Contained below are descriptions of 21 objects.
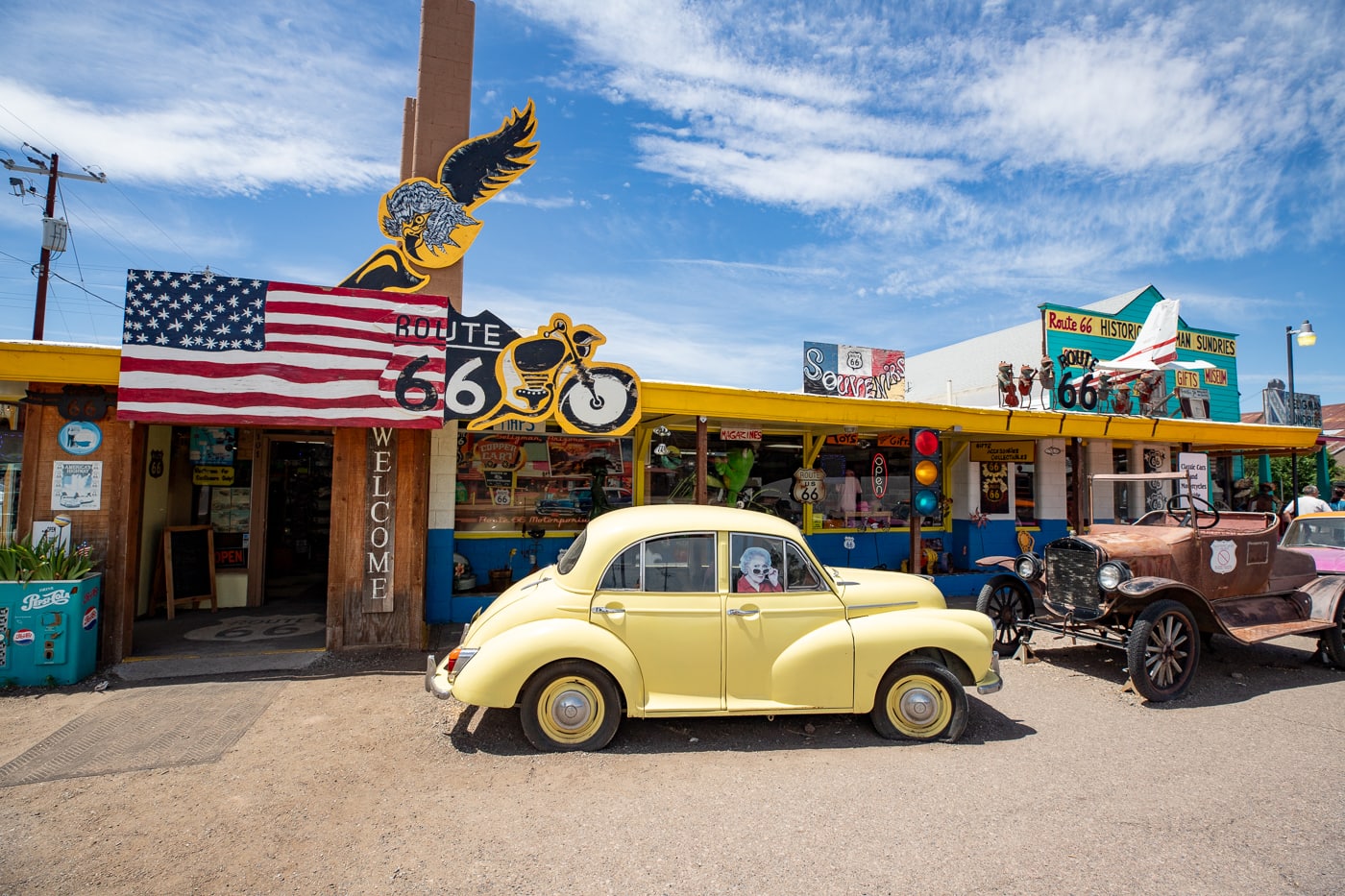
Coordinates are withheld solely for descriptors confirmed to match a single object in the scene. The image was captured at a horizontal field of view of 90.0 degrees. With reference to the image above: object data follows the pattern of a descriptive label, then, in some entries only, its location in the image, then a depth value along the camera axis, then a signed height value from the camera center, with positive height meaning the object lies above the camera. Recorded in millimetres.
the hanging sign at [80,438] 6602 +493
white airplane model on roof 13430 +3063
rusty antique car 6086 -932
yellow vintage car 4688 -1062
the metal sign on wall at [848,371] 12914 +2460
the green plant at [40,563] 5961 -689
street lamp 15457 +3811
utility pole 19141 +7419
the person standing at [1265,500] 15588 +26
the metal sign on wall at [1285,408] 19359 +2723
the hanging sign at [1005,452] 11594 +816
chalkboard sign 8922 -1045
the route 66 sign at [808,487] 11273 +154
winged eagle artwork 7828 +3389
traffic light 9492 +385
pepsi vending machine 5863 -1282
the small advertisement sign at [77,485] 6590 +25
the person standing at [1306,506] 12305 -81
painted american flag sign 6457 +1361
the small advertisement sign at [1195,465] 12586 +677
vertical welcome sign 7332 -331
